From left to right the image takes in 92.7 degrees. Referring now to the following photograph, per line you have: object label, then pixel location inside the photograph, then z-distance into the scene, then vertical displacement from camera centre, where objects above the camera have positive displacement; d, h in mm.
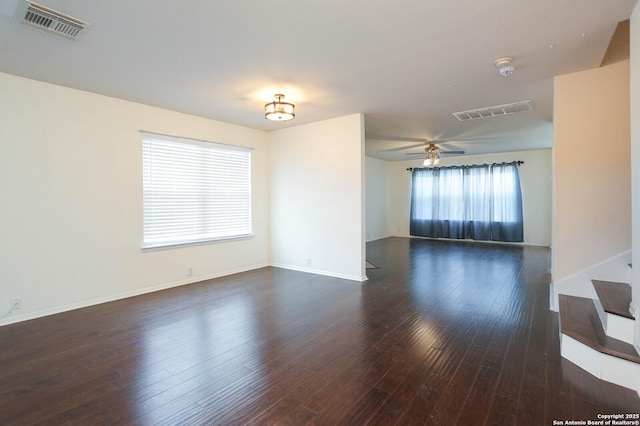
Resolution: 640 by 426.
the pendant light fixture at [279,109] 3857 +1318
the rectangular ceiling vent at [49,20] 2205 +1481
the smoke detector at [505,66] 3019 +1489
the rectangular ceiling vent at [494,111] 4504 +1575
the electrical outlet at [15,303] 3354 -995
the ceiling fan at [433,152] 7129 +1389
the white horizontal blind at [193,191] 4539 +369
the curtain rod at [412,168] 10166 +1458
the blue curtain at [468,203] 8695 +270
